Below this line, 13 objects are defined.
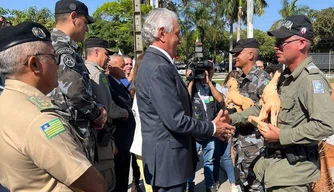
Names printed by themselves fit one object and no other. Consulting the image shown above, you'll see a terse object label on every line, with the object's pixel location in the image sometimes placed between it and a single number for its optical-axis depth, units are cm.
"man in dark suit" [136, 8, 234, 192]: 244
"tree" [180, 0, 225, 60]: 4216
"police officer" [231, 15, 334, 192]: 232
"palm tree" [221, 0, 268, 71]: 3945
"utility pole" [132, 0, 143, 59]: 701
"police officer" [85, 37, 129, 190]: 321
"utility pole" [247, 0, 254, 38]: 1515
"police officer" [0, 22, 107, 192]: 141
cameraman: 448
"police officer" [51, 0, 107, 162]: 262
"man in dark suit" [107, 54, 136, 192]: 440
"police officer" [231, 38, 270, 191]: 369
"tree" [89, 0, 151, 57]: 3309
